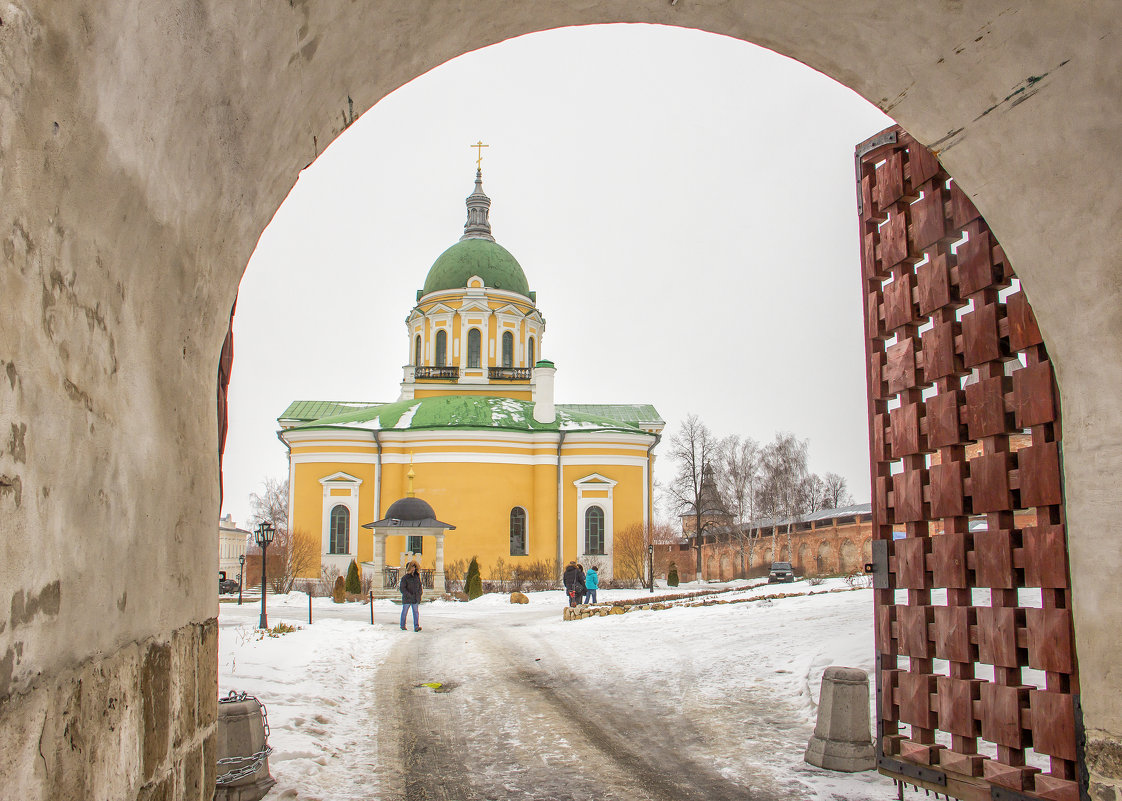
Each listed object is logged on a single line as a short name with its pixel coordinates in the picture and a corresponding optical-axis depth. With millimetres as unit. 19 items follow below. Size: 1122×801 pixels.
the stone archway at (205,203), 1742
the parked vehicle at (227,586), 36875
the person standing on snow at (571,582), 22336
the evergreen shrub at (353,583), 29969
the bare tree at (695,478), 49281
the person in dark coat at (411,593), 17516
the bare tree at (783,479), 62031
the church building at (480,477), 33938
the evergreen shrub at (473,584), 28141
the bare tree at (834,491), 72500
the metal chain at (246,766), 5574
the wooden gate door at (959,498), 4621
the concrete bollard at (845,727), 6469
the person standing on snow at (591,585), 23766
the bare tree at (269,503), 81269
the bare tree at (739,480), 56438
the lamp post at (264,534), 18639
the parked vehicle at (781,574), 34875
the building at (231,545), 73750
